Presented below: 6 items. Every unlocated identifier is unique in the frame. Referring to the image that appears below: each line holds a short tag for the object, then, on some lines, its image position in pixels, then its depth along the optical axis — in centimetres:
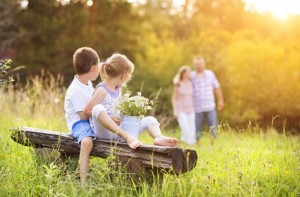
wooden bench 416
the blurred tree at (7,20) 1797
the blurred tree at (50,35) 1712
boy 517
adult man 1011
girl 479
